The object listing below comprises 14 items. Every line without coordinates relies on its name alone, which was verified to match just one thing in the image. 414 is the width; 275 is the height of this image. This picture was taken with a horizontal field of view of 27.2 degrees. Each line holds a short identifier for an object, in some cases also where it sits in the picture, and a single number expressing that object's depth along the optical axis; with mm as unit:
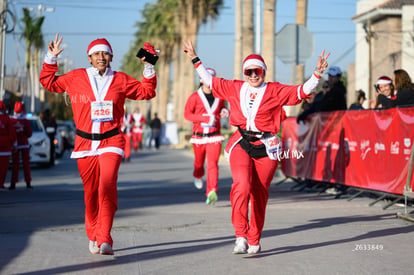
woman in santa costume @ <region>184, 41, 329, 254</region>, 8305
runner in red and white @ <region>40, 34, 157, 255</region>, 8133
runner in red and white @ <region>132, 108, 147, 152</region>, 40006
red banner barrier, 12383
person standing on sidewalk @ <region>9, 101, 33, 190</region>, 16734
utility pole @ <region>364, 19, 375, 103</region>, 51094
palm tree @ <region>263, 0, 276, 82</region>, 27281
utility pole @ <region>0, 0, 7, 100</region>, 32906
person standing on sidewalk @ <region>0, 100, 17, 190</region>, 15320
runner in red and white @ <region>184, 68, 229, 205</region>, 13734
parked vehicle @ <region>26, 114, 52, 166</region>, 25125
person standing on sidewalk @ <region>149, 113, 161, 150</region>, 47562
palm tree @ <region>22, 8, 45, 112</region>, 60994
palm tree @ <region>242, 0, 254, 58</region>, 30688
